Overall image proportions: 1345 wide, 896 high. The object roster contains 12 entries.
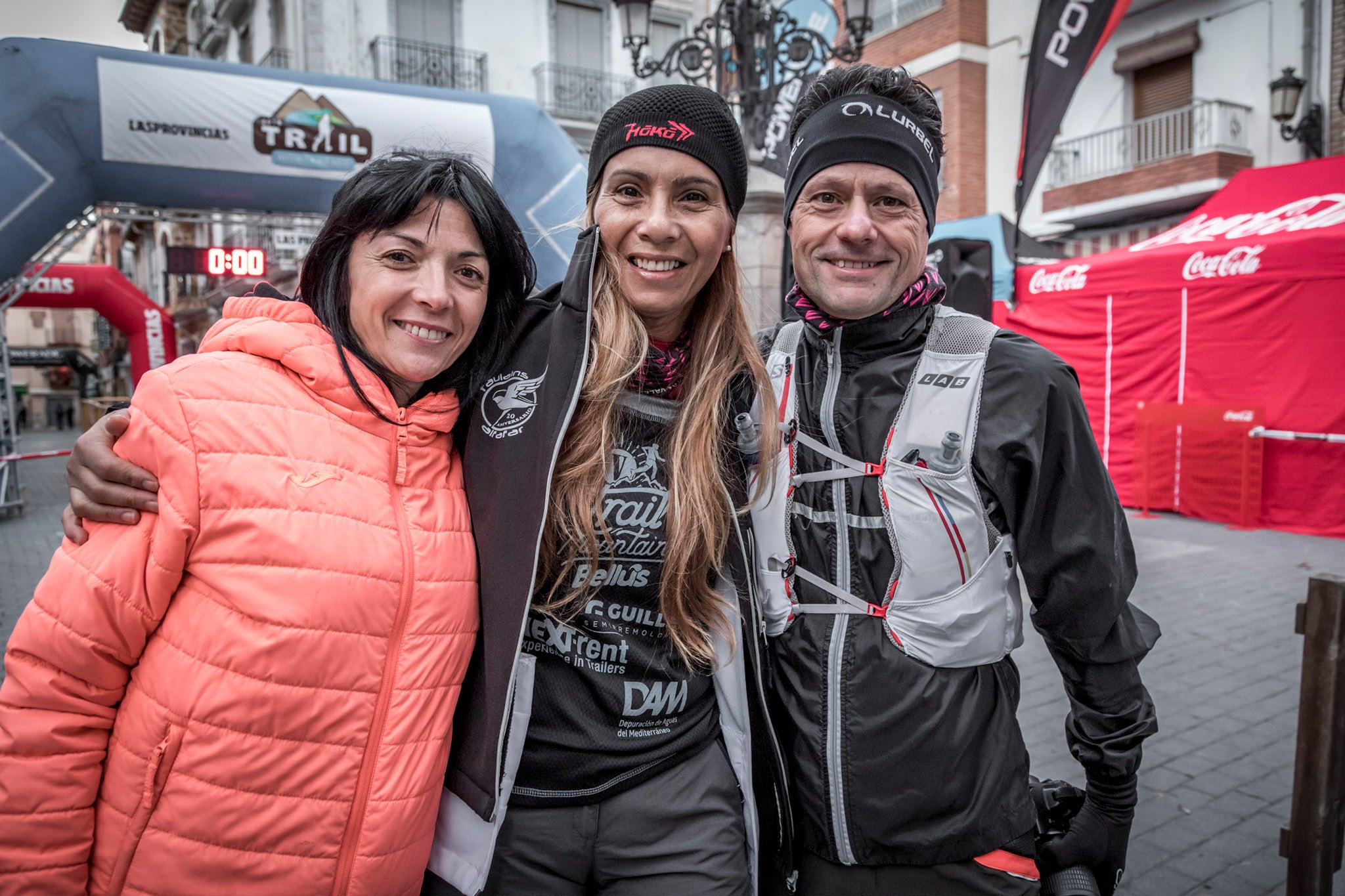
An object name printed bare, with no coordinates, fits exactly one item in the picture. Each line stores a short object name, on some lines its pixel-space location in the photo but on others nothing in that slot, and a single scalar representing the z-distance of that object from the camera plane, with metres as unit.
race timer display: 11.65
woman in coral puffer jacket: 1.38
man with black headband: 1.64
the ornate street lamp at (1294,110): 11.64
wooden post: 2.59
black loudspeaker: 5.32
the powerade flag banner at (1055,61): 6.66
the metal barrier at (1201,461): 8.89
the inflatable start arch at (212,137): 6.77
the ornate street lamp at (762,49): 6.31
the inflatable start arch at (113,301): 14.77
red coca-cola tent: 8.39
